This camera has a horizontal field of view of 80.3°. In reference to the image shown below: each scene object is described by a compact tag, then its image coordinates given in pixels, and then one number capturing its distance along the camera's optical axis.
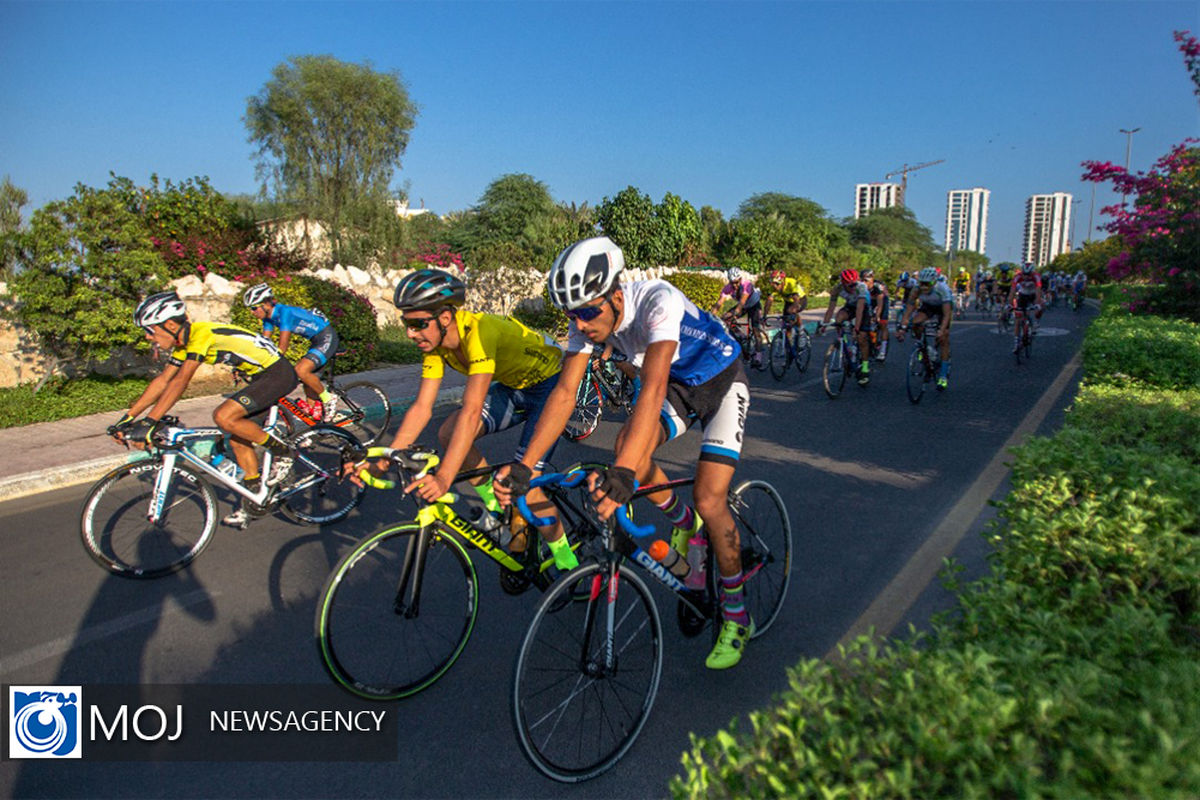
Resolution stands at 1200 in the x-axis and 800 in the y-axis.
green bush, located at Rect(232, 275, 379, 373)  12.57
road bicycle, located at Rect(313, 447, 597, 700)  3.34
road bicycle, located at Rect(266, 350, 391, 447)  7.14
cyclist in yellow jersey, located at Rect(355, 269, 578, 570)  3.54
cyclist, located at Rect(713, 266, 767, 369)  13.02
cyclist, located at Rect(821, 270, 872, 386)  10.99
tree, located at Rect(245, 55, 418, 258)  35.06
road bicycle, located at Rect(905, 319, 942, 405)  10.40
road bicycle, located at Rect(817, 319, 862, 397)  10.91
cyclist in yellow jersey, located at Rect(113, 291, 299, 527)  5.24
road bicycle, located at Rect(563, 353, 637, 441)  8.76
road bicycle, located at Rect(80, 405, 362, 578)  4.94
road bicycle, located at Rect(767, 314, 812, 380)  12.98
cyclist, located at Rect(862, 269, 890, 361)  11.66
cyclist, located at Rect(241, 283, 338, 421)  7.49
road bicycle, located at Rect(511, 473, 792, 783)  2.94
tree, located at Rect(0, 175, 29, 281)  15.99
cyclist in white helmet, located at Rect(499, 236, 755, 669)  3.18
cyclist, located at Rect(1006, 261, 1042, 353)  14.90
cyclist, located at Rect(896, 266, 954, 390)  10.62
